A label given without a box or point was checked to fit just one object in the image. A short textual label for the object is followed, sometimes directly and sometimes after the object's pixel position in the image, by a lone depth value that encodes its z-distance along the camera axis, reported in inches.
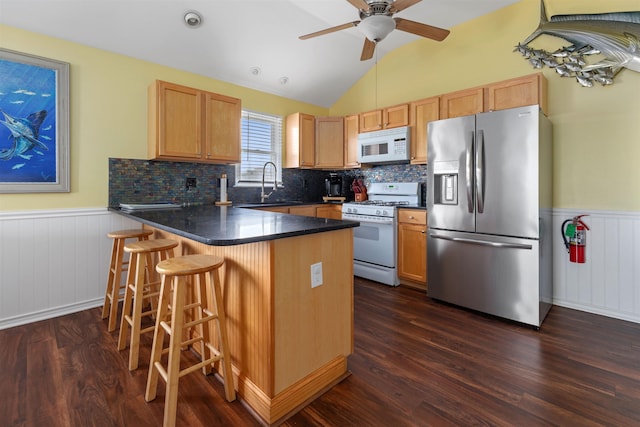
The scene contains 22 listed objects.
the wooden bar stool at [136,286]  77.9
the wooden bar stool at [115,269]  99.2
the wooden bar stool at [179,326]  58.0
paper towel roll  152.3
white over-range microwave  151.8
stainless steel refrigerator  100.7
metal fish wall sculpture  97.9
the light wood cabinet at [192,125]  125.1
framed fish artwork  101.8
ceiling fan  89.0
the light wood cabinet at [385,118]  154.6
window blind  169.5
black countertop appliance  192.2
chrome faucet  167.5
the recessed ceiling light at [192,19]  119.4
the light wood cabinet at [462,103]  128.1
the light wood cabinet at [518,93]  114.3
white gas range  144.7
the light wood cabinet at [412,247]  136.0
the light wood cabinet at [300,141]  179.2
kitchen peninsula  61.0
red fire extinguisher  110.8
